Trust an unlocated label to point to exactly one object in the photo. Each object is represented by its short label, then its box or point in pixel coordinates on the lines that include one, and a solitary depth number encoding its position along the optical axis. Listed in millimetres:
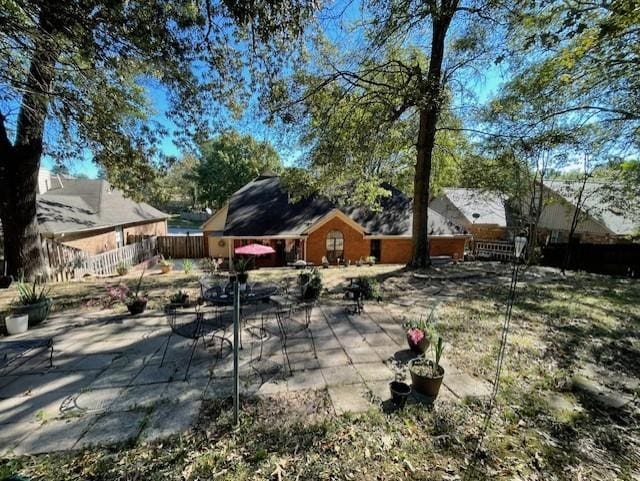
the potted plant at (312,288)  7383
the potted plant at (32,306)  5664
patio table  5582
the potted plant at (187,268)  12492
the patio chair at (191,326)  4686
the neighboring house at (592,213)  14856
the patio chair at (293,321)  5224
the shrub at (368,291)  7543
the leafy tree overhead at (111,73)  4551
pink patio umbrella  10423
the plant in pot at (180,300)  6809
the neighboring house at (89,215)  14377
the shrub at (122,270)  11992
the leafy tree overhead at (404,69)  7875
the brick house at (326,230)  16859
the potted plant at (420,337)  4543
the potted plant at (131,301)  6332
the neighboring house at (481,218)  26234
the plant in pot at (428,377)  3445
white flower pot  5281
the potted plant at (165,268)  13883
